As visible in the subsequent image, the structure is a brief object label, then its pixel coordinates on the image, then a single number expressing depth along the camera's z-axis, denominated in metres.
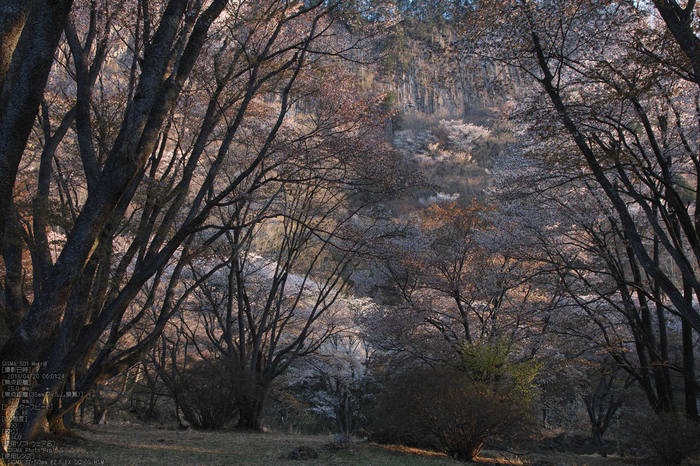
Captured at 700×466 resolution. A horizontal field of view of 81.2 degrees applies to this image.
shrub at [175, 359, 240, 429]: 10.06
